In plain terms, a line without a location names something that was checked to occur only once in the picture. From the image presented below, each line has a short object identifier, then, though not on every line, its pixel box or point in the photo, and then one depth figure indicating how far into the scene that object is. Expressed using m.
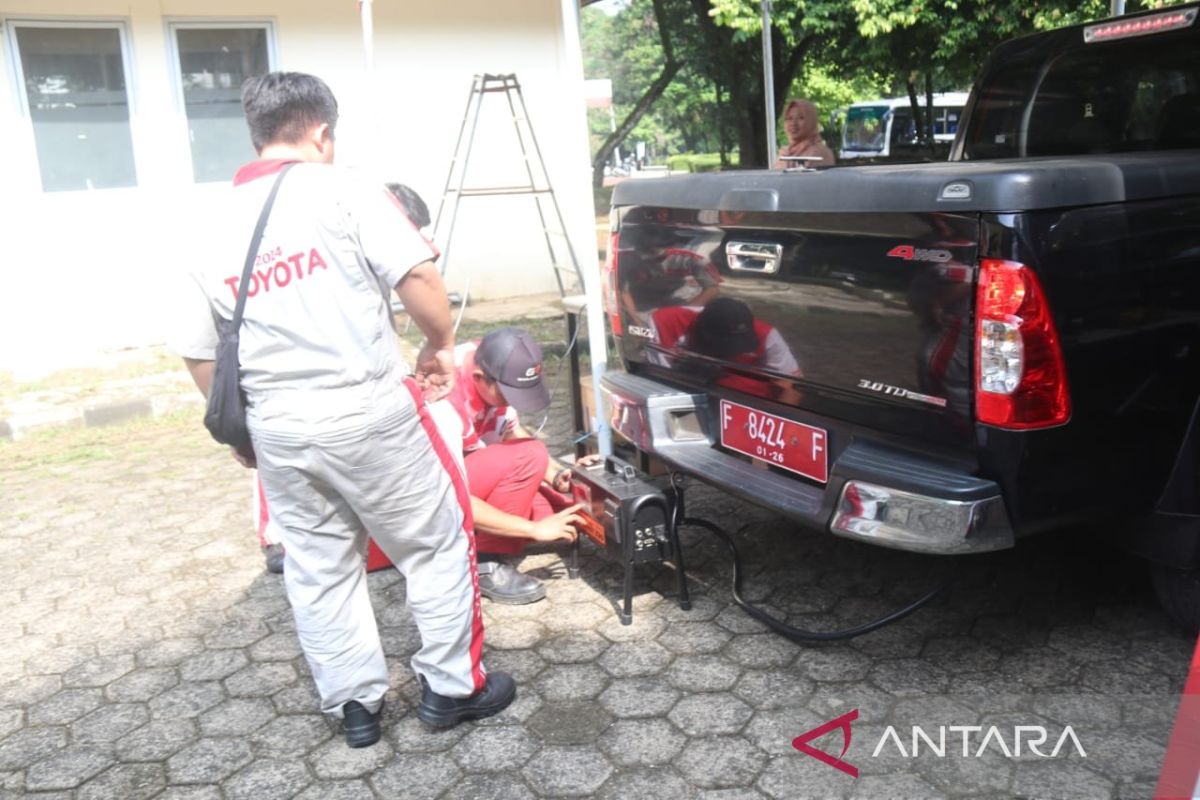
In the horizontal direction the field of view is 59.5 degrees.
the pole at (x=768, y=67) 6.73
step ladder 8.02
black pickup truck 2.55
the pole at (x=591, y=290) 4.37
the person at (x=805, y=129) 6.74
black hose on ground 3.09
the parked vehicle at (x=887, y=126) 20.16
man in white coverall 2.61
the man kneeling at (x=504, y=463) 3.64
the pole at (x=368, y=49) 5.55
